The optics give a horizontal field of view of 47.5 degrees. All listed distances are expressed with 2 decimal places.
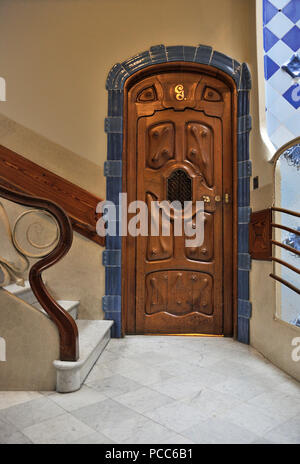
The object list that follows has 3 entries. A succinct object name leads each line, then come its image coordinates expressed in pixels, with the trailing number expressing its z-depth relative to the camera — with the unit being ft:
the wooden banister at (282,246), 6.31
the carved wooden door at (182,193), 9.69
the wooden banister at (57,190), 9.43
